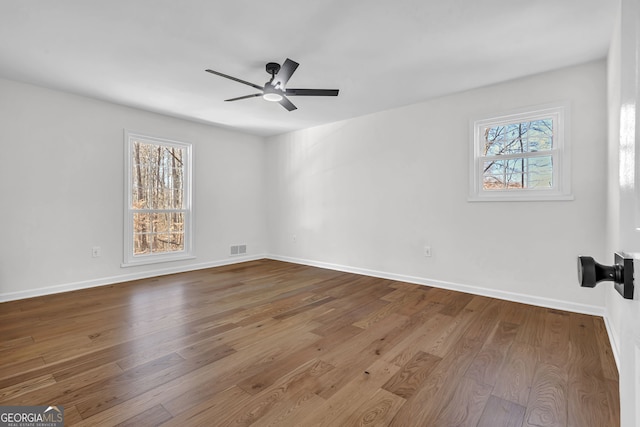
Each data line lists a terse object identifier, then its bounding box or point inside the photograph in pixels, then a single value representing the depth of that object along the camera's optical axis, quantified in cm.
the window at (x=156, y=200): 435
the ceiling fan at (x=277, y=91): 292
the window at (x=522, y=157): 311
